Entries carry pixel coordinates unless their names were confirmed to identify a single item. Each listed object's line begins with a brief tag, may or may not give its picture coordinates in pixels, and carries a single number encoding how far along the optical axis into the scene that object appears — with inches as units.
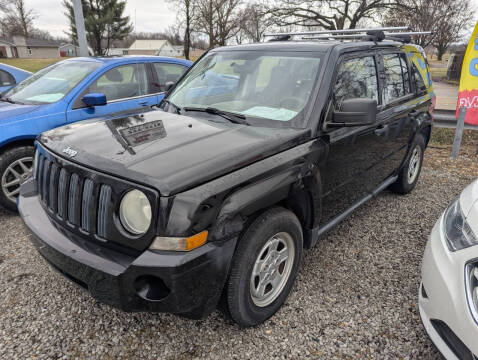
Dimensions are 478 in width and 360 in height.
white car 68.5
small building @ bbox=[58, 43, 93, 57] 2701.8
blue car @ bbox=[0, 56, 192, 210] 153.2
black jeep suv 72.7
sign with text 240.1
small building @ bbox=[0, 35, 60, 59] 2743.6
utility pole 296.3
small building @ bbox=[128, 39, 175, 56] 3216.0
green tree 1219.2
